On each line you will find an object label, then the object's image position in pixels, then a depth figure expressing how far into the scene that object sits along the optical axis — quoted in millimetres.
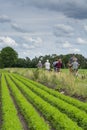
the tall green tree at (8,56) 78341
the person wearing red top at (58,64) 18356
